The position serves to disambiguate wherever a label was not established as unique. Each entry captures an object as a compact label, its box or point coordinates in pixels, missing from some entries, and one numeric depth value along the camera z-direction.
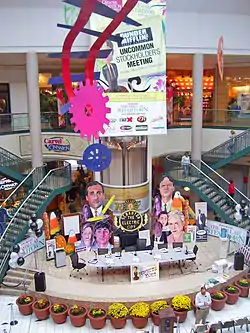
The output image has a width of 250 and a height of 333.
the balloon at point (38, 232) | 14.95
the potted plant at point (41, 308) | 12.43
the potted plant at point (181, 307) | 12.10
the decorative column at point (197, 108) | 19.47
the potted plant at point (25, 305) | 12.65
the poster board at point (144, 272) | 13.83
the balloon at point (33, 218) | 15.15
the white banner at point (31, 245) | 15.20
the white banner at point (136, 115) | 16.28
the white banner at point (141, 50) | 15.97
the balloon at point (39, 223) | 14.87
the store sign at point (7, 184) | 22.20
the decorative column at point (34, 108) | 18.16
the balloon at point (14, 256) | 13.49
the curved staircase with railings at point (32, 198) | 14.85
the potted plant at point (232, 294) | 13.06
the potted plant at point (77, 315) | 12.07
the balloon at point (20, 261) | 13.71
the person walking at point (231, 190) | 18.95
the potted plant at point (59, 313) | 12.23
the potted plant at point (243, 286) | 13.47
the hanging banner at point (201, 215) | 17.50
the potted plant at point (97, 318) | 11.95
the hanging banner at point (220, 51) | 19.22
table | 13.86
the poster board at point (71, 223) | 16.45
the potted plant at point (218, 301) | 12.70
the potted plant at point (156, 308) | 11.98
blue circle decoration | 16.27
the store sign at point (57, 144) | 20.86
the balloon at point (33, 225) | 14.75
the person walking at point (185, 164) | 19.38
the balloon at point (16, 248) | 13.90
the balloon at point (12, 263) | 13.51
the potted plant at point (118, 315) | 11.89
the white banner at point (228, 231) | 15.72
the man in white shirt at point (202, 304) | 11.82
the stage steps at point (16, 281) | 13.84
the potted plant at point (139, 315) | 11.90
